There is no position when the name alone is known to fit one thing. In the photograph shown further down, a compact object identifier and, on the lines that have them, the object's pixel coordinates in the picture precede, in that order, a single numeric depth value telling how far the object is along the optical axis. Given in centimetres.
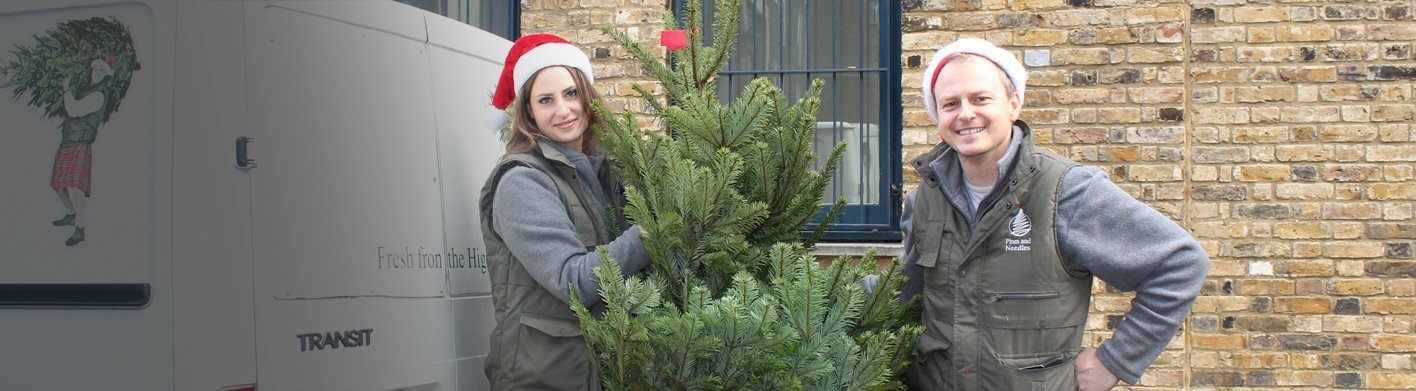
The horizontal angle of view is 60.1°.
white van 260
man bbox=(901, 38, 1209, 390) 267
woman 279
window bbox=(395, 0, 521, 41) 595
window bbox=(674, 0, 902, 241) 587
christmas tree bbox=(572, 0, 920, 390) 247
